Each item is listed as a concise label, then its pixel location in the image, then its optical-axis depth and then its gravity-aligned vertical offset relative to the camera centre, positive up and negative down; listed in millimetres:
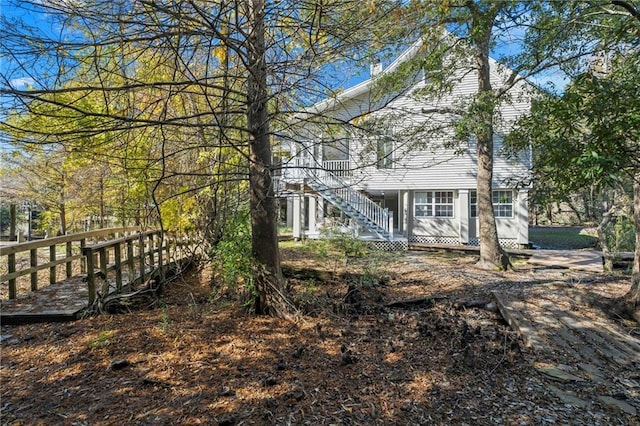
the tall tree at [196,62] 3090 +1634
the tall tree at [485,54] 5867 +3255
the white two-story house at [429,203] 14188 +552
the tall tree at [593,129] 3166 +817
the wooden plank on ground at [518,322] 3809 -1337
